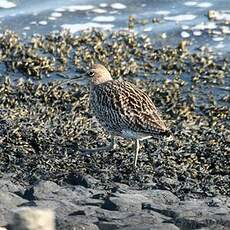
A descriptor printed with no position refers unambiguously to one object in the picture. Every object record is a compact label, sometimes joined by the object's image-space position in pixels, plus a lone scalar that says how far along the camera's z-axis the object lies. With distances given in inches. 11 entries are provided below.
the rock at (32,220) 354.6
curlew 713.6
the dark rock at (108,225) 544.7
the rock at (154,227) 529.7
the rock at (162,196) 631.8
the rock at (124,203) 592.7
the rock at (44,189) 610.9
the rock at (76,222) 539.4
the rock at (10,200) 573.4
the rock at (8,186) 618.7
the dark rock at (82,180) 661.3
